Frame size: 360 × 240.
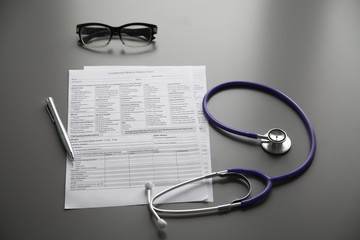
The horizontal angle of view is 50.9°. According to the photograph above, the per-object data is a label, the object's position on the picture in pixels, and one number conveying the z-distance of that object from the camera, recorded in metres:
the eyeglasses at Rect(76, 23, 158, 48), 1.18
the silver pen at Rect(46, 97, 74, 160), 0.97
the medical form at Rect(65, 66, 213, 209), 0.93
